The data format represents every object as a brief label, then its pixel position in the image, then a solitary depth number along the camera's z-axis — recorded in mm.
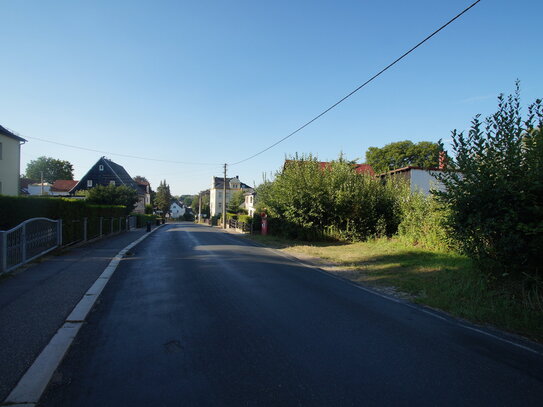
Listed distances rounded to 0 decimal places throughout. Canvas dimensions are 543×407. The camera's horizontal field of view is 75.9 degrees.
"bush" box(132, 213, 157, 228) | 43344
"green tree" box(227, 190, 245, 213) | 65625
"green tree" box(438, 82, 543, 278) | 6156
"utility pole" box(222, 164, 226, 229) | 48703
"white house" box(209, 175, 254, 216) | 92438
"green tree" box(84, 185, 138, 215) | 36438
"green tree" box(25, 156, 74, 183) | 92875
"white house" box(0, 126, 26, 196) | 27281
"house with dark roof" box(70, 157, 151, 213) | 58406
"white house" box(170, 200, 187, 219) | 130875
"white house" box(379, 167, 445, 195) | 27312
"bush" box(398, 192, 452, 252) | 12352
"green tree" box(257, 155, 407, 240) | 19438
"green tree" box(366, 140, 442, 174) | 53906
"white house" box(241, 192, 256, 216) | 64300
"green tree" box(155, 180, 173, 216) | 93812
